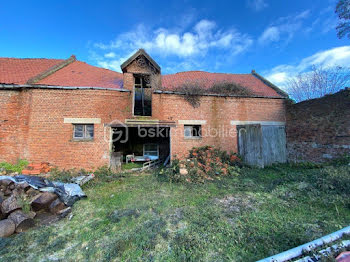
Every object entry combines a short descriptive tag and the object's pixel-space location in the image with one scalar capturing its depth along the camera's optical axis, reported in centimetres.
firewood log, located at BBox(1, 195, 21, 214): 354
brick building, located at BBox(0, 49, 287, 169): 734
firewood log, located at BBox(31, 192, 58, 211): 402
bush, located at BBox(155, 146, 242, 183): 651
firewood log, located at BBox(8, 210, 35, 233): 333
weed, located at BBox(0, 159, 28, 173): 683
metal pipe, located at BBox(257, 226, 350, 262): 212
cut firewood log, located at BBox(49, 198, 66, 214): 411
